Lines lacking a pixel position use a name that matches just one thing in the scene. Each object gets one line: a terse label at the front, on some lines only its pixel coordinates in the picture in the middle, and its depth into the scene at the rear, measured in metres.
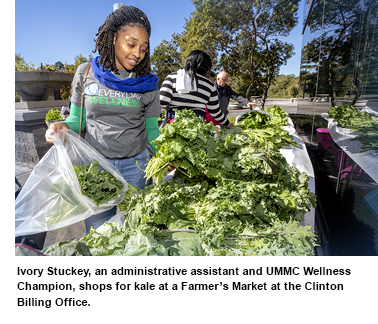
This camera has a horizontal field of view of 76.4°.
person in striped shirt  2.75
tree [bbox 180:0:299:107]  14.27
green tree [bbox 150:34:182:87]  24.28
